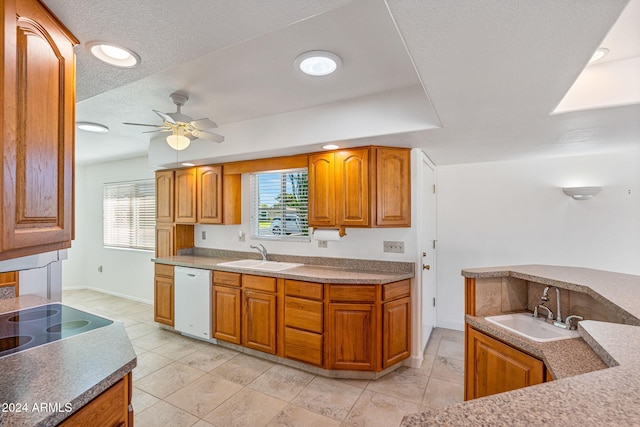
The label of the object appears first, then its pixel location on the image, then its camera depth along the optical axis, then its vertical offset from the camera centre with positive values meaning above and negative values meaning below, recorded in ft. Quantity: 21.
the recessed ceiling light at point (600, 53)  5.81 +3.15
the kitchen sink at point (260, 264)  11.18 -2.02
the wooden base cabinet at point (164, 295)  12.62 -3.53
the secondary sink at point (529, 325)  5.93 -2.41
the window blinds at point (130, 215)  16.88 -0.10
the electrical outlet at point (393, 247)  10.00 -1.17
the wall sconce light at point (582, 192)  10.11 +0.70
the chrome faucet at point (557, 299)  6.03 -1.82
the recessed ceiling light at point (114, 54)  4.16 +2.35
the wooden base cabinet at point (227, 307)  10.74 -3.47
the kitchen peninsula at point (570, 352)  2.09 -1.45
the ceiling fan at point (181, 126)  8.05 +2.47
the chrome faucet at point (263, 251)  12.19 -1.56
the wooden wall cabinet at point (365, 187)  9.43 +0.84
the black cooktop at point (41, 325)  4.51 -1.96
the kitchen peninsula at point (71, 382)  2.96 -1.93
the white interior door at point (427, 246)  10.18 -1.27
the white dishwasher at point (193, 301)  11.41 -3.49
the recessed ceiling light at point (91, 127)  10.87 +3.23
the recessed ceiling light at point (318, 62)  6.24 +3.30
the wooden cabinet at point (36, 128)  2.90 +0.94
